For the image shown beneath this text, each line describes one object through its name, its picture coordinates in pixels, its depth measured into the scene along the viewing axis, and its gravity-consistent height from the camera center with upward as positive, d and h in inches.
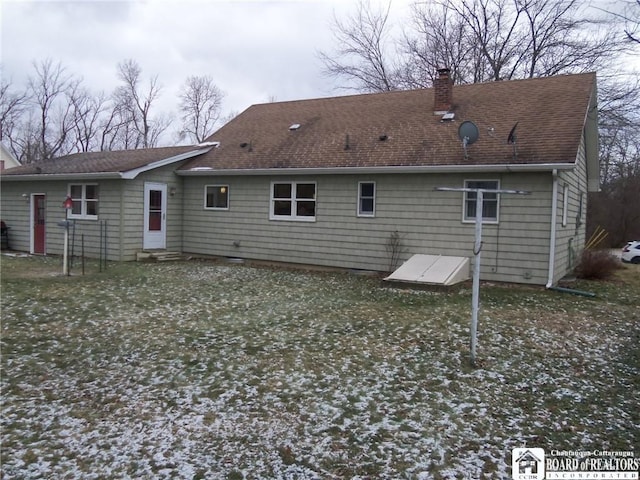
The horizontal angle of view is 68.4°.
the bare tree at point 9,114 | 1531.7 +316.2
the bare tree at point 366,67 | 1069.8 +349.8
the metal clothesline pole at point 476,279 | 203.7 -25.5
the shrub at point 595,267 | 490.3 -44.4
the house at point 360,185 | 417.7 +34.2
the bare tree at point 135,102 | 1675.7 +392.3
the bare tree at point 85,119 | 1658.5 +324.9
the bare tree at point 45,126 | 1612.9 +292.9
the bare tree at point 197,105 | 1679.4 +391.5
